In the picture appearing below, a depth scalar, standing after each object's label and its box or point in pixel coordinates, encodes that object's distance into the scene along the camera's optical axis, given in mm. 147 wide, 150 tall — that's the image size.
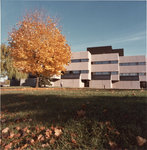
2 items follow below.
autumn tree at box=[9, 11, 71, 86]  12820
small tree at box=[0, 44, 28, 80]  20480
